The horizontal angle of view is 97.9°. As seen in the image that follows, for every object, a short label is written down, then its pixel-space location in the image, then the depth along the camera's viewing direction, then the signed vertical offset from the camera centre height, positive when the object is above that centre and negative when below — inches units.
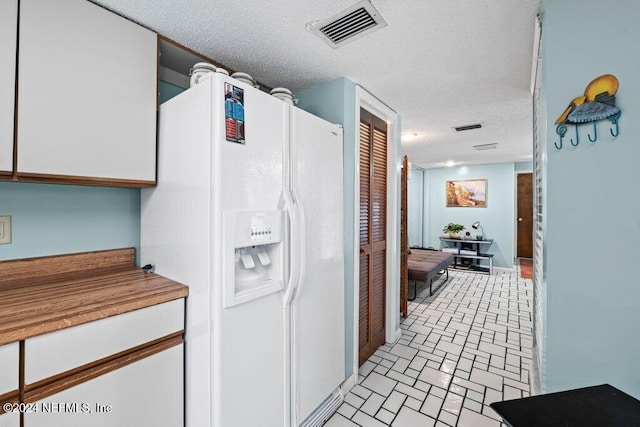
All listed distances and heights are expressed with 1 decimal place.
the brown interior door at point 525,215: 257.8 -1.1
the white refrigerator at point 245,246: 47.4 -6.7
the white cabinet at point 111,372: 37.9 -24.6
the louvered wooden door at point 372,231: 95.0 -6.4
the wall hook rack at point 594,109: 39.9 +15.6
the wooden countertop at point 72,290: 38.2 -14.0
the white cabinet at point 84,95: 46.0 +21.6
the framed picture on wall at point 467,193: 255.8 +19.1
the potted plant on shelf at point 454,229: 250.4 -14.1
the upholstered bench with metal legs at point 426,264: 155.8 -31.3
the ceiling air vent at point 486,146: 173.7 +43.4
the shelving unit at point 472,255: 229.3 -33.7
